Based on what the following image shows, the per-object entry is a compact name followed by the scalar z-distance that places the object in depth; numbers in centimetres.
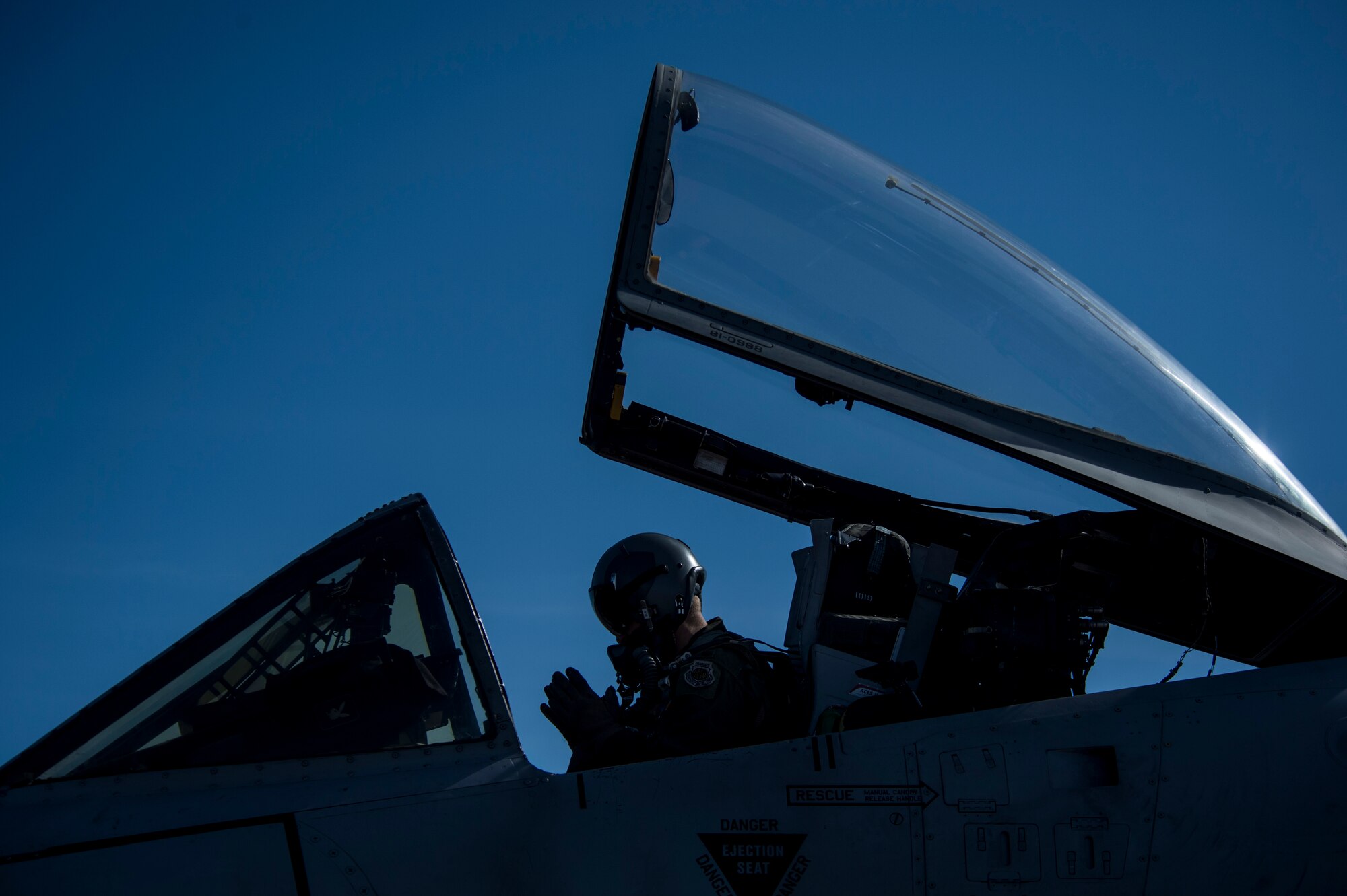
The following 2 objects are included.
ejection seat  381
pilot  338
